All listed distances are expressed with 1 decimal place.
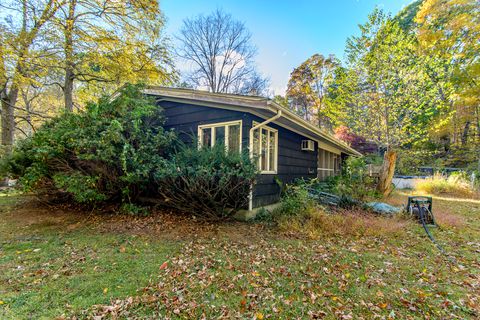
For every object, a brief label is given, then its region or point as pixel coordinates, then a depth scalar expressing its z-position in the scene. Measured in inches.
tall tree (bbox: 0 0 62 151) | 307.0
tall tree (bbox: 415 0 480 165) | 435.8
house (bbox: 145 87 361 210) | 196.2
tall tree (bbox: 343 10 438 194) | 303.2
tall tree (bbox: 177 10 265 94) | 681.6
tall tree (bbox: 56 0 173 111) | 349.4
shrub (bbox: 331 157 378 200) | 288.2
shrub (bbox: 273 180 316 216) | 205.6
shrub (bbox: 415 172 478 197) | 396.8
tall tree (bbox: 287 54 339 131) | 776.9
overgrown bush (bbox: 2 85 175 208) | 177.6
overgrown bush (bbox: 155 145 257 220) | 163.9
